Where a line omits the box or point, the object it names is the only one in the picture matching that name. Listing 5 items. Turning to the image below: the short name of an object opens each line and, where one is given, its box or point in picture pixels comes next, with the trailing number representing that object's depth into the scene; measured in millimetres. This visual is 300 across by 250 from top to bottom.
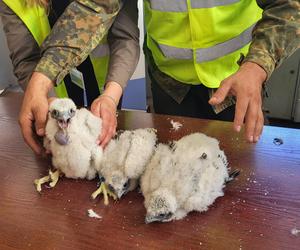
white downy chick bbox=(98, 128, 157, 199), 715
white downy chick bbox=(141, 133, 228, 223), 640
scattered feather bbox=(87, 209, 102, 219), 678
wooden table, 619
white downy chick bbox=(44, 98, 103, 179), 738
